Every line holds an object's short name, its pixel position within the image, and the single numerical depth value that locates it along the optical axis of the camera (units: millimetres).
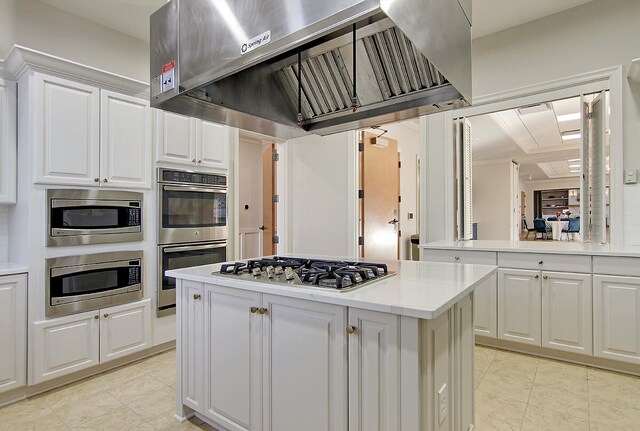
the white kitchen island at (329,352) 1199
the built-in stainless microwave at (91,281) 2375
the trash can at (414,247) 5867
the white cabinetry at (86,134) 2297
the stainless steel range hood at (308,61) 1124
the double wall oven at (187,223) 2953
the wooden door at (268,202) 4660
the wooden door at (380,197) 4551
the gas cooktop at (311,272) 1439
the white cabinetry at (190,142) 2936
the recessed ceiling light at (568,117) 5140
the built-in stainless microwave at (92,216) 2371
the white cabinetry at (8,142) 2375
